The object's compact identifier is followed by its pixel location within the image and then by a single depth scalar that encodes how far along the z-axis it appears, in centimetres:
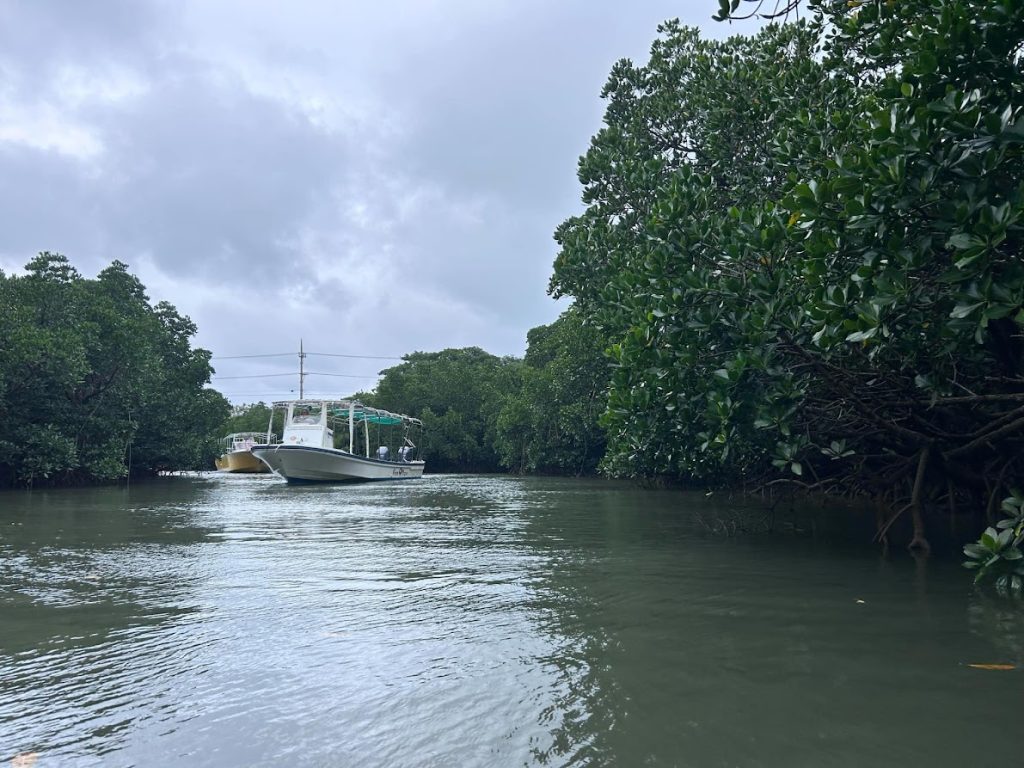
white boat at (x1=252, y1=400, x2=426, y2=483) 2642
